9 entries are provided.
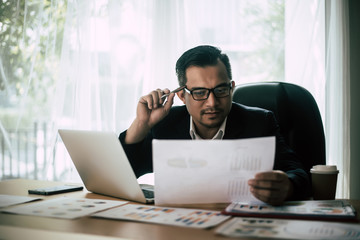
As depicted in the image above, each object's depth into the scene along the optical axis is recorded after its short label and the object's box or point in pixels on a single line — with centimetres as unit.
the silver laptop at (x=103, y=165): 106
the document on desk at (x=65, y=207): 92
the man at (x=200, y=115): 146
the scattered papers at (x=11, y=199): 105
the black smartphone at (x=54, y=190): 121
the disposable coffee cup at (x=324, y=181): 108
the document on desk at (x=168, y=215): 82
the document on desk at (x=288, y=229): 71
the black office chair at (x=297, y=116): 148
